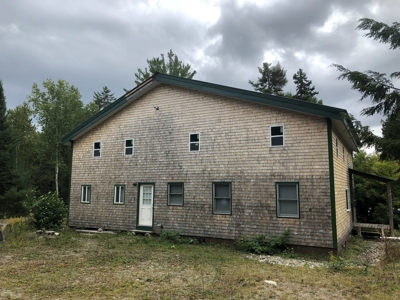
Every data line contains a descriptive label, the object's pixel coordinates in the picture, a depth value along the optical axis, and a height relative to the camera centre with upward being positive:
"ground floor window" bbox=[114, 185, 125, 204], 14.32 -0.18
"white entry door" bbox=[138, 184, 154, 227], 13.41 -0.67
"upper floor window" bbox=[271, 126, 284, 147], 10.88 +2.07
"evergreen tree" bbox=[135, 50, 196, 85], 35.19 +15.05
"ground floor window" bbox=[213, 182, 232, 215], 11.61 -0.28
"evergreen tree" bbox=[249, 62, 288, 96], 38.84 +15.07
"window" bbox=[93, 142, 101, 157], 15.43 +2.18
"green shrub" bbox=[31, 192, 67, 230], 13.90 -1.09
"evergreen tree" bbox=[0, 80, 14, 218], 22.98 +2.41
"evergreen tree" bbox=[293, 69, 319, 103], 38.44 +14.12
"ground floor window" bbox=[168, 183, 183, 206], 12.74 -0.14
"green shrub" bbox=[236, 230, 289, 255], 10.09 -1.83
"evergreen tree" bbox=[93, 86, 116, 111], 52.38 +16.83
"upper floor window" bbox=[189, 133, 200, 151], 12.55 +2.12
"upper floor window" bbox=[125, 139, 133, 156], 14.39 +2.15
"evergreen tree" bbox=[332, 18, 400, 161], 9.45 +3.44
